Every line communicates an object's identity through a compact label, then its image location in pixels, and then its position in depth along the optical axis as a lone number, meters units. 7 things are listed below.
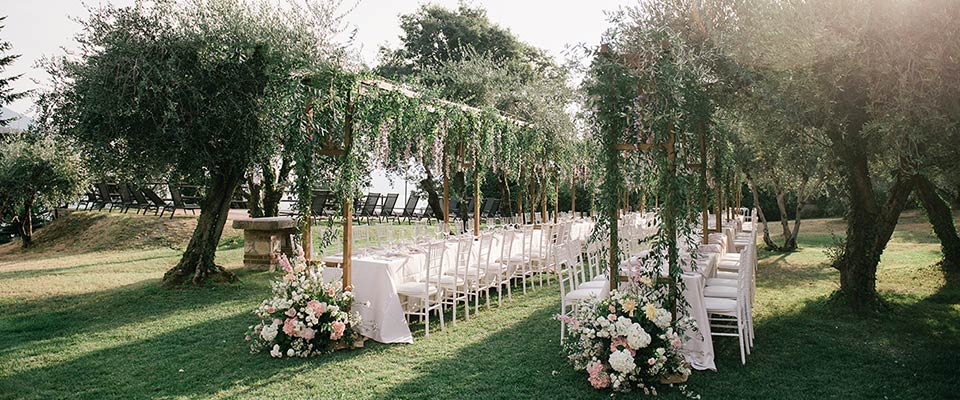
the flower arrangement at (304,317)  5.14
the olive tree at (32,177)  14.91
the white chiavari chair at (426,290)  5.82
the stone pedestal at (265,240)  10.26
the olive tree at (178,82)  7.55
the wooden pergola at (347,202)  5.56
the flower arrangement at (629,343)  4.13
